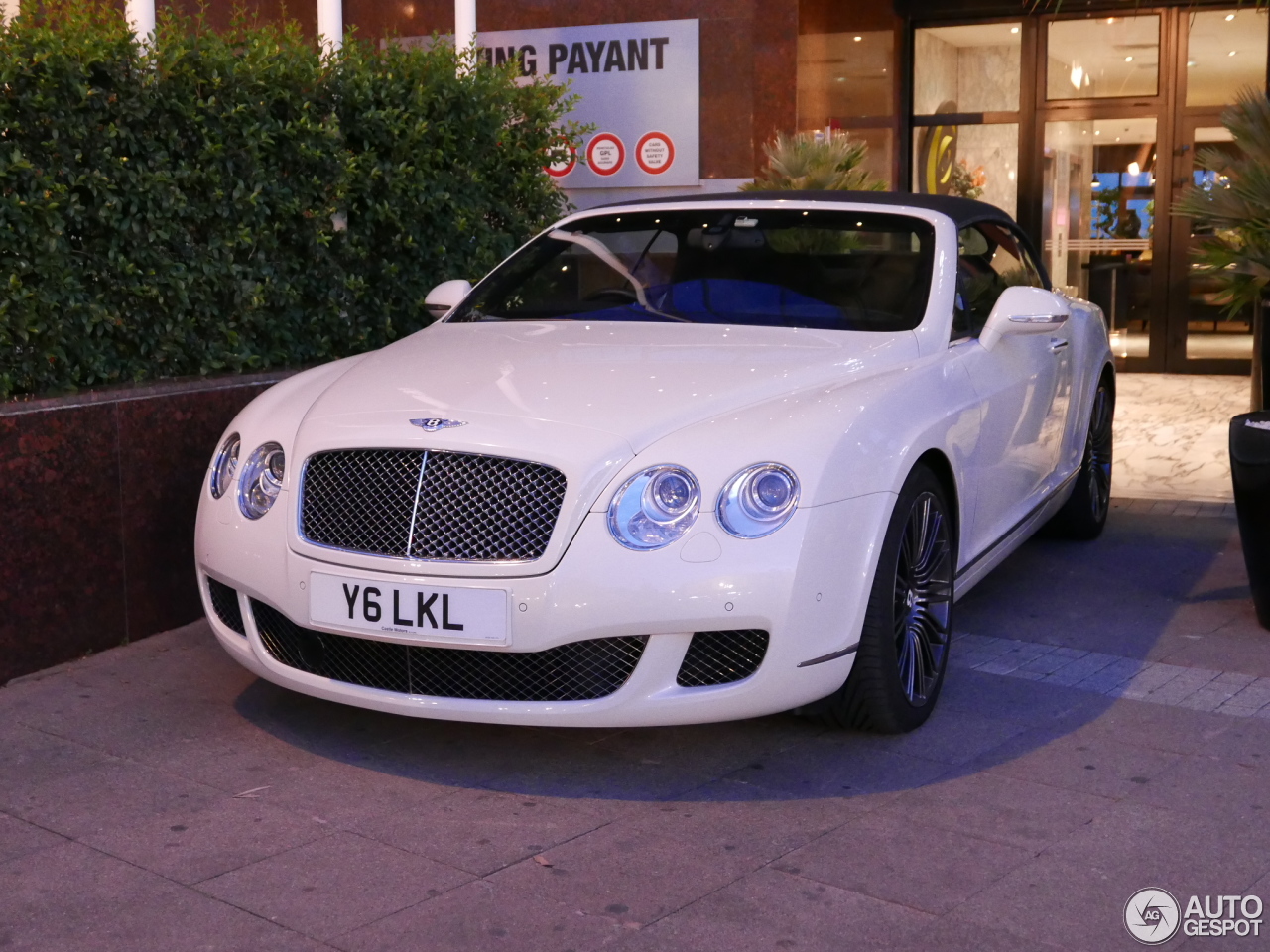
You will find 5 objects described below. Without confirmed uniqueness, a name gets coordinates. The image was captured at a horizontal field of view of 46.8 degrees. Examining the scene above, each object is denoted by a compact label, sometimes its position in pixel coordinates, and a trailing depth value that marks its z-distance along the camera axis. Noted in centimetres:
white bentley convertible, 339
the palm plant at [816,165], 1009
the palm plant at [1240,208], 840
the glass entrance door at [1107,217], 1305
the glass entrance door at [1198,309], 1284
